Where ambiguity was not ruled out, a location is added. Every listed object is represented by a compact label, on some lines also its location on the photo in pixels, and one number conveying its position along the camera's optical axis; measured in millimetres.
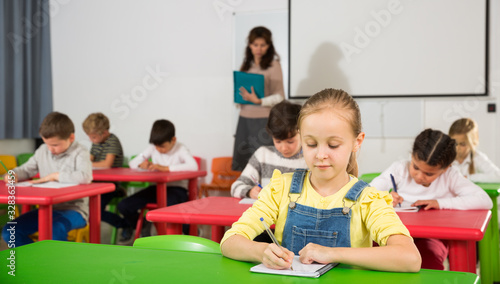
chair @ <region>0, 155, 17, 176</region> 4692
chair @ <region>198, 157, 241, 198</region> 4891
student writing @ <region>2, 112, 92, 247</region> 2832
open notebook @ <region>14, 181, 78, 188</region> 2728
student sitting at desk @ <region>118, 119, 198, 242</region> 3840
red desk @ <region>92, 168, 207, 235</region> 3477
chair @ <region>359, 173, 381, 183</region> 2863
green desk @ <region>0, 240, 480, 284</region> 1013
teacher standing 4258
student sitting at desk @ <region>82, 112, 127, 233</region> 4398
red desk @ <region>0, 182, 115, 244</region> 2352
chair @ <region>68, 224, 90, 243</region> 3201
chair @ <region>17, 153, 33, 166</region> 5199
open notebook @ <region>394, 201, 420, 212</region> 2057
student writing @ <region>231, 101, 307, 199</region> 2479
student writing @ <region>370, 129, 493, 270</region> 2096
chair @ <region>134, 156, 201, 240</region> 3852
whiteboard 4328
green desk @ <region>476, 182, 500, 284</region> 2596
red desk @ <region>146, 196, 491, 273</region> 1657
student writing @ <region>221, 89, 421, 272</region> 1186
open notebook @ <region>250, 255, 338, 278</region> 1023
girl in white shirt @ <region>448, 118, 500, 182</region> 3419
